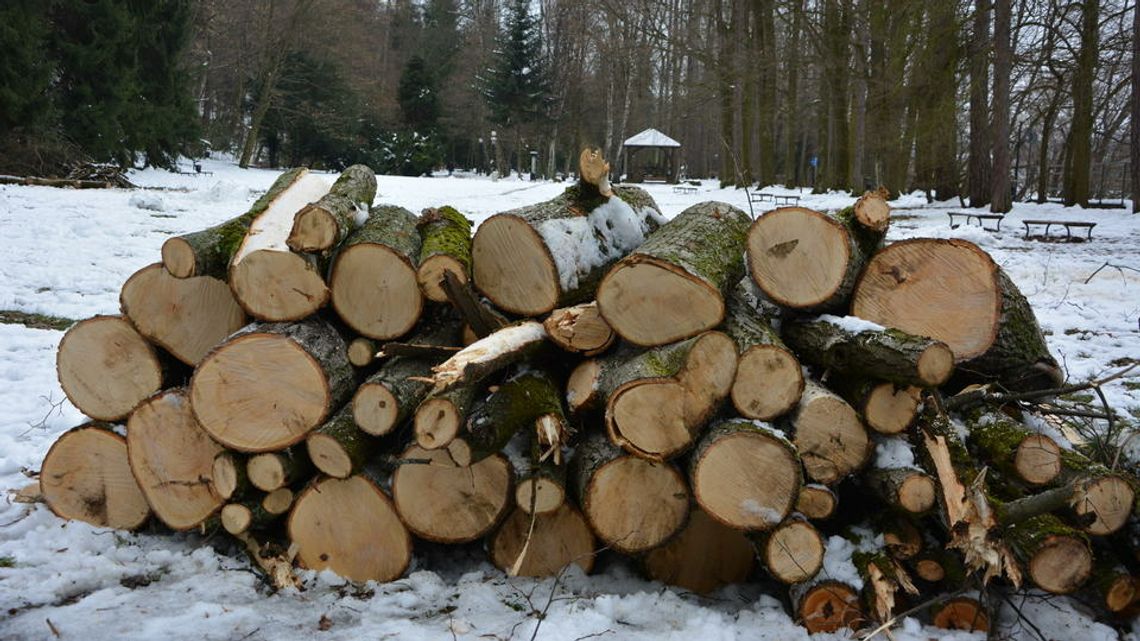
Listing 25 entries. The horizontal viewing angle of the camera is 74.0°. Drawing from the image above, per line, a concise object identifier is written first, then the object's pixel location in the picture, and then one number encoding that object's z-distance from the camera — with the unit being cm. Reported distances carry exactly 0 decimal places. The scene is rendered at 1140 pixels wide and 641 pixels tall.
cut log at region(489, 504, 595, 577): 314
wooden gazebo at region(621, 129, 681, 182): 3192
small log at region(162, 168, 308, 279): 327
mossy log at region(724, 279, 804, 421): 279
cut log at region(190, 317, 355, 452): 300
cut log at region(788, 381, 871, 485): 286
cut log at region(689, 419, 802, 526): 268
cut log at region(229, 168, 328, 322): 308
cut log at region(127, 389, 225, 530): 319
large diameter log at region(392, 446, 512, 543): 304
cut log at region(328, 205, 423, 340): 320
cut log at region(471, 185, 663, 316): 332
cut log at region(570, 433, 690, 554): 291
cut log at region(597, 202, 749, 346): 292
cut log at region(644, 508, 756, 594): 317
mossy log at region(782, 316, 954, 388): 267
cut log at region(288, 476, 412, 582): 311
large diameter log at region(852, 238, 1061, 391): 321
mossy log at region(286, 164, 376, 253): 306
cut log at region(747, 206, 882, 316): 313
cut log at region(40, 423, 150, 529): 335
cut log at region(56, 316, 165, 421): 338
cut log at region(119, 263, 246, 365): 338
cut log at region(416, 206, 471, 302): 311
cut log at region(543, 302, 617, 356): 309
